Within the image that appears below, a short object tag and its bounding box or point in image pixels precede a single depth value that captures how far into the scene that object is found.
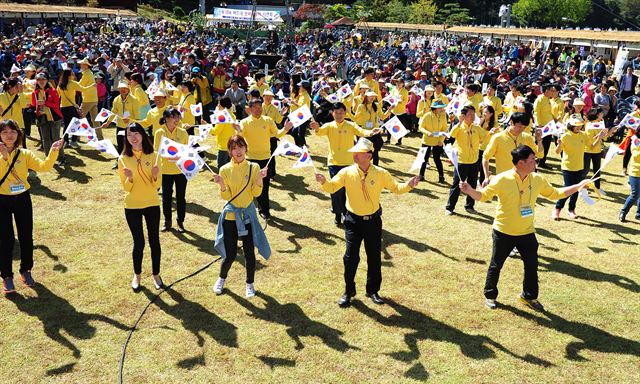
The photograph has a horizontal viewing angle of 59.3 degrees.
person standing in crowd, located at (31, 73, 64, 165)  11.61
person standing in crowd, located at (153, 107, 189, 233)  8.37
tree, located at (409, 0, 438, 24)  60.97
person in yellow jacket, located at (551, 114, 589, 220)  9.44
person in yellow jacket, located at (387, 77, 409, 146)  14.78
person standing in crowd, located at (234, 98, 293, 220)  9.07
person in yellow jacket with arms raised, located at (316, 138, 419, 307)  6.20
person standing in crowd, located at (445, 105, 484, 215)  9.46
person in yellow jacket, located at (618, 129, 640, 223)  9.73
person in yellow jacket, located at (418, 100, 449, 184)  11.41
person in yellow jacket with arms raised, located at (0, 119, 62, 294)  6.43
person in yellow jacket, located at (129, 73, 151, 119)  11.21
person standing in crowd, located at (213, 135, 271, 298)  6.45
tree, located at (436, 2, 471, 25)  62.76
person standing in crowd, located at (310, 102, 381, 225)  8.68
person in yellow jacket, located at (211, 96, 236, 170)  9.95
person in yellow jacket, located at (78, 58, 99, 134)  13.17
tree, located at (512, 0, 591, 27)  86.88
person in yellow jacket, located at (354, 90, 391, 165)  10.84
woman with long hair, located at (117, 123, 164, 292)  6.48
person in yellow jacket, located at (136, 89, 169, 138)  9.60
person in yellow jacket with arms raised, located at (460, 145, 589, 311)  6.20
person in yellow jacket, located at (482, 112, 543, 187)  7.97
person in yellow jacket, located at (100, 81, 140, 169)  10.87
